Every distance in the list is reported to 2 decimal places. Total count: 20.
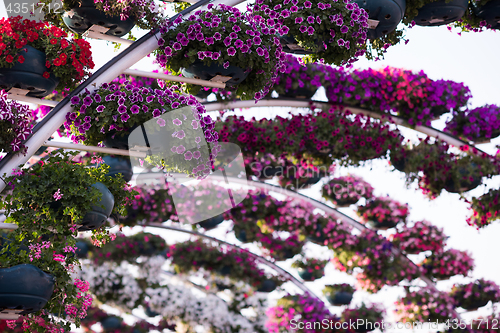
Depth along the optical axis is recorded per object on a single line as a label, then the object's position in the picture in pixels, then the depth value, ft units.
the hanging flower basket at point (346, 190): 29.78
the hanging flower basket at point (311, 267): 32.60
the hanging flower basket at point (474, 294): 31.63
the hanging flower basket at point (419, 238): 30.94
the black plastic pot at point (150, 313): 34.37
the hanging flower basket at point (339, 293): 32.50
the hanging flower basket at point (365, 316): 32.04
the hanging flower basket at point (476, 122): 24.75
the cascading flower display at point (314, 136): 21.75
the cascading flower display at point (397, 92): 22.66
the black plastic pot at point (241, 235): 30.04
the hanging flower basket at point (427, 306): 29.96
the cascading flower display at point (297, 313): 32.12
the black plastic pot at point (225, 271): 32.76
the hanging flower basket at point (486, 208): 25.73
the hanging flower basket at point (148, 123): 10.75
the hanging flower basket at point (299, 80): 21.29
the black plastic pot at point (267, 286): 33.14
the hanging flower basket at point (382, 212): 30.58
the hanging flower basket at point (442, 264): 31.17
